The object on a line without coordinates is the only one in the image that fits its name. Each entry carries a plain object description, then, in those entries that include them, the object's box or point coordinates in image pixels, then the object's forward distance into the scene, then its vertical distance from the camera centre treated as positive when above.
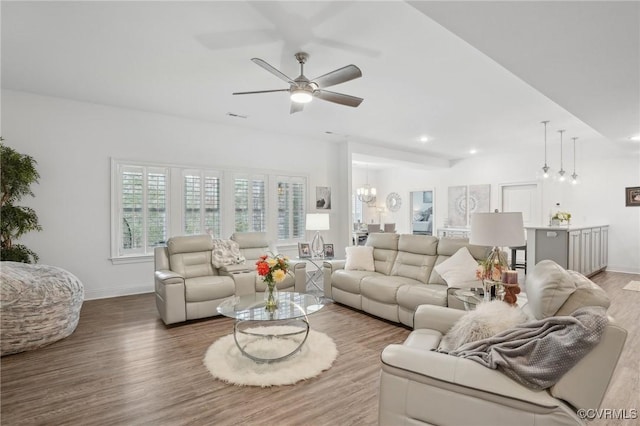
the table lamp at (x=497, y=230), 2.55 -0.14
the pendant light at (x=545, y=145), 5.64 +1.45
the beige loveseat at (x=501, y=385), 1.34 -0.78
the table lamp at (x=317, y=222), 5.69 -0.16
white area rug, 2.54 -1.29
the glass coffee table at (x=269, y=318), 2.90 -0.93
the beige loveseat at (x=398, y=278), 3.59 -0.82
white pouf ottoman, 3.00 -0.90
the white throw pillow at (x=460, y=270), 3.49 -0.64
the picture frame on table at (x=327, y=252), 5.52 -0.67
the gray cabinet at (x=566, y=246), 5.77 -0.62
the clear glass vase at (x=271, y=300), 3.09 -0.85
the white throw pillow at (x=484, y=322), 1.82 -0.63
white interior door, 8.12 +0.30
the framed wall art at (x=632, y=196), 6.82 +0.35
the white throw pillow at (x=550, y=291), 1.60 -0.39
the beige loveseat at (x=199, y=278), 3.81 -0.84
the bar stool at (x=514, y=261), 7.01 -1.05
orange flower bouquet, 3.06 -0.56
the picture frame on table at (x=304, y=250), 5.56 -0.64
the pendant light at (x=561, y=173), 6.43 +0.80
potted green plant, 4.01 +0.07
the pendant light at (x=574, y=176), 6.99 +0.79
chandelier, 10.19 +0.62
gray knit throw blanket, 1.34 -0.59
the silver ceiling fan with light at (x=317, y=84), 2.85 +1.23
